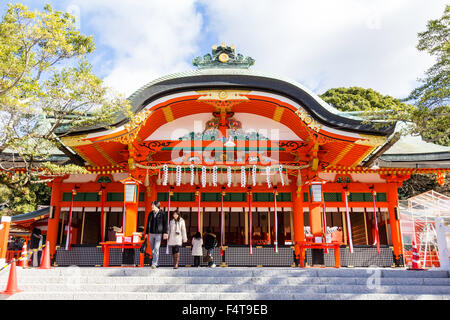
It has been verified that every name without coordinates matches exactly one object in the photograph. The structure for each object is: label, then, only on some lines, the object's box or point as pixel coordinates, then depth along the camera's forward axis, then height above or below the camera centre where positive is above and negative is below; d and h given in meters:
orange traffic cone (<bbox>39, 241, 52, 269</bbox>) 9.62 -0.45
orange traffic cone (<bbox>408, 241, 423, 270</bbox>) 9.79 -0.49
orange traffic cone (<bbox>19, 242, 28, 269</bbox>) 9.42 -0.38
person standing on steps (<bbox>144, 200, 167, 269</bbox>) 9.11 +0.40
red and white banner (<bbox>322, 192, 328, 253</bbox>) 11.25 +0.49
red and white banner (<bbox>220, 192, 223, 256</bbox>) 13.15 +0.73
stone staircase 6.48 -0.85
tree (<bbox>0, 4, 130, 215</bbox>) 7.26 +3.57
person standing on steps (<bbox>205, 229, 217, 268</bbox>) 11.59 -0.02
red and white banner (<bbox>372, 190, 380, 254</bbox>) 12.77 +0.44
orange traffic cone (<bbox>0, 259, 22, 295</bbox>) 6.68 -0.73
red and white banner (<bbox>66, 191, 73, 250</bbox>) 12.73 +0.29
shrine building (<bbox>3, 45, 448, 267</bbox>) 10.63 +2.53
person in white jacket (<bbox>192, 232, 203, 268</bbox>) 10.78 -0.08
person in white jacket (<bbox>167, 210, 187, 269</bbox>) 9.31 +0.22
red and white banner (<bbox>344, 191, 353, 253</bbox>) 11.95 +0.00
